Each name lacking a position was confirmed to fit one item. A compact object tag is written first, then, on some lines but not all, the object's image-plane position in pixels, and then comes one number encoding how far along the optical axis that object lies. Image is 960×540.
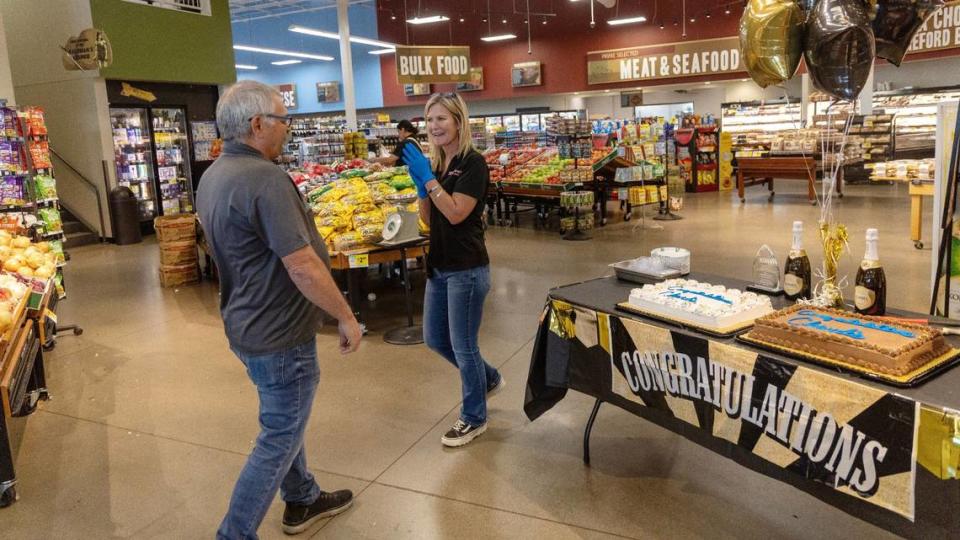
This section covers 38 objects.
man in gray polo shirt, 2.01
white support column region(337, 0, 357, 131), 13.62
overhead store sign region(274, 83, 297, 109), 23.98
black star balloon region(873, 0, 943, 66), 2.84
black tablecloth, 1.65
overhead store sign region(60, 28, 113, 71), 10.15
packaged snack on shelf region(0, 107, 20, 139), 6.79
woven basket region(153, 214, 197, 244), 7.48
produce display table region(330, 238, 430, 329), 5.12
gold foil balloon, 2.83
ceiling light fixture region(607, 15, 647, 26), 16.35
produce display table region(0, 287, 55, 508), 2.80
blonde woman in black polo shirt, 2.92
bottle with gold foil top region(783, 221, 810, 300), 2.50
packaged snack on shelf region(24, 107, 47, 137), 7.69
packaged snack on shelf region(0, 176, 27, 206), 6.75
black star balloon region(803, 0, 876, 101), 2.60
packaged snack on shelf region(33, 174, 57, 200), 7.61
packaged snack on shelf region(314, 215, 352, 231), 5.41
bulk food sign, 13.17
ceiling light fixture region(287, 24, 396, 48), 14.46
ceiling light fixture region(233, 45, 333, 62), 18.84
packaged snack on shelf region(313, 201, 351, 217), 5.46
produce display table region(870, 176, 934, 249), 7.42
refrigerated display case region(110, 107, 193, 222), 11.62
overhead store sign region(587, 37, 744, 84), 15.84
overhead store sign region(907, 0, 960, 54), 10.52
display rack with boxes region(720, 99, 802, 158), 16.11
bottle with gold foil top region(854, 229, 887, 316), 2.24
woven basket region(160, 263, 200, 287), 7.44
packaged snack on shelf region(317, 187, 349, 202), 5.71
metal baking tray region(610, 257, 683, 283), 2.92
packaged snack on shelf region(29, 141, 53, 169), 7.64
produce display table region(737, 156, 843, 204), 11.73
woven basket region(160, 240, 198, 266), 7.47
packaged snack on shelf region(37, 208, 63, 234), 7.46
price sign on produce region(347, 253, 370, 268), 5.11
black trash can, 10.78
